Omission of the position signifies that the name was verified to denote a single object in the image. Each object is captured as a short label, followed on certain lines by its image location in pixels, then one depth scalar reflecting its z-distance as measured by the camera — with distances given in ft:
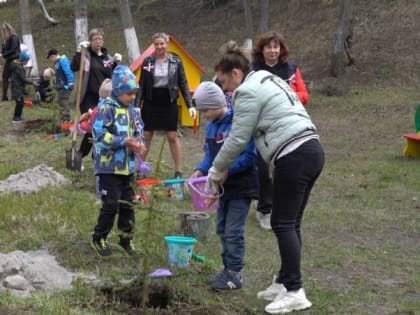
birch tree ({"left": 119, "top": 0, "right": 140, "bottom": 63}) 59.88
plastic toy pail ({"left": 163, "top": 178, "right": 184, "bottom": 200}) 21.91
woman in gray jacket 13.61
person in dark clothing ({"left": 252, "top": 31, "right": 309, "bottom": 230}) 19.19
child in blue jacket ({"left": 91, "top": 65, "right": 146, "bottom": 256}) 16.84
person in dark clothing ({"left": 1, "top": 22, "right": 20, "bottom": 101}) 48.88
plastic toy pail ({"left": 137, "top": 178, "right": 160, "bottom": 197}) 19.92
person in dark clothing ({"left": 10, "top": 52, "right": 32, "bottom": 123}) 43.70
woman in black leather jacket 26.89
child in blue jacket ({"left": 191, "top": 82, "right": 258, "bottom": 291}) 15.17
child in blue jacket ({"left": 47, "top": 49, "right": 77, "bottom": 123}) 42.04
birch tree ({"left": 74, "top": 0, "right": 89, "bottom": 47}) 61.87
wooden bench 33.88
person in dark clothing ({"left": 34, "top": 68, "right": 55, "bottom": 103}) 50.88
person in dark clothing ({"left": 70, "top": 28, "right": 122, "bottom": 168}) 29.76
